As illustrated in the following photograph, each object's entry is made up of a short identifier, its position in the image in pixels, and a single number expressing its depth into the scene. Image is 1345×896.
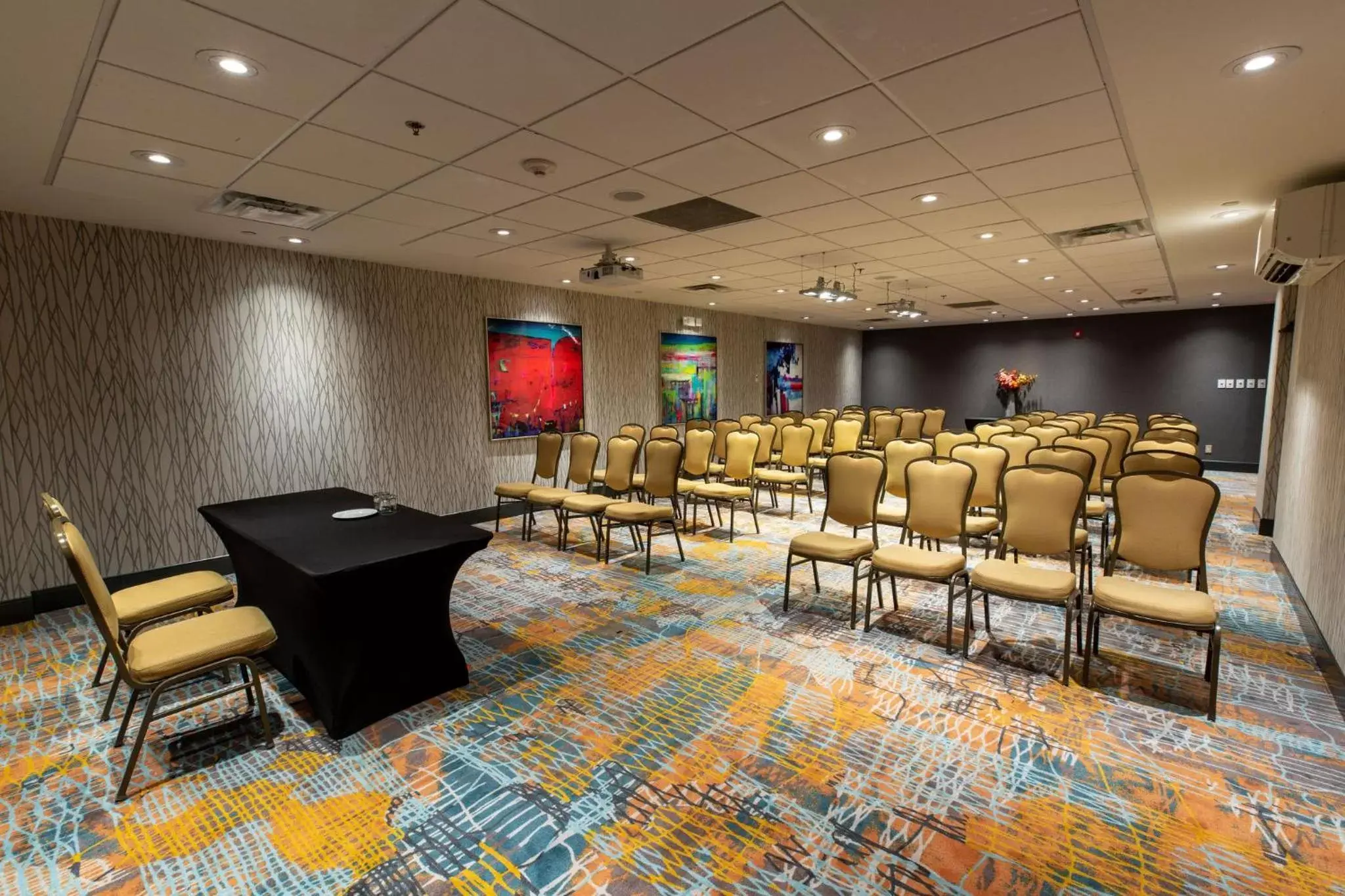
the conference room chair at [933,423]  11.74
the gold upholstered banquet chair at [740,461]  6.82
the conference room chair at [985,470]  5.10
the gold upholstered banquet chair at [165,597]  3.08
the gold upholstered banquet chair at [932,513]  3.78
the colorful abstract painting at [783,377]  12.49
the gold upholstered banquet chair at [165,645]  2.43
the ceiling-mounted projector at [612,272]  5.56
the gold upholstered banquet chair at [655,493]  5.43
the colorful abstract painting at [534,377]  7.63
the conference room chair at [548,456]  6.96
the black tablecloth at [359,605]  2.84
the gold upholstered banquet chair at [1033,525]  3.37
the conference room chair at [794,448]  7.56
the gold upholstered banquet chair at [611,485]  5.73
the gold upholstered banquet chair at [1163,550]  2.91
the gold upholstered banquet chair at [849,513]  4.07
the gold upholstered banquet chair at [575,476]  6.28
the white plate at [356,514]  3.67
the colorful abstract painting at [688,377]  10.12
